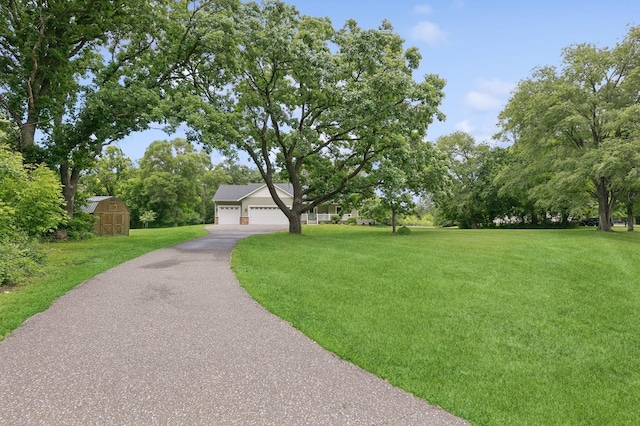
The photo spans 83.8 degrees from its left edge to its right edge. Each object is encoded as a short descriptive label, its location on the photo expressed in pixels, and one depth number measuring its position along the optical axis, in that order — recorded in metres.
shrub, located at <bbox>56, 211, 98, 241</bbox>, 16.56
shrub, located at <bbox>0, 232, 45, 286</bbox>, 7.46
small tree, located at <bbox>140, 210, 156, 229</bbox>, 38.72
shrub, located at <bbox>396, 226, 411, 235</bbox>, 23.61
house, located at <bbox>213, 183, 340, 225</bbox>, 40.00
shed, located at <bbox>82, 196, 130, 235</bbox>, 21.98
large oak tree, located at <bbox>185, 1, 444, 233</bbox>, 15.53
